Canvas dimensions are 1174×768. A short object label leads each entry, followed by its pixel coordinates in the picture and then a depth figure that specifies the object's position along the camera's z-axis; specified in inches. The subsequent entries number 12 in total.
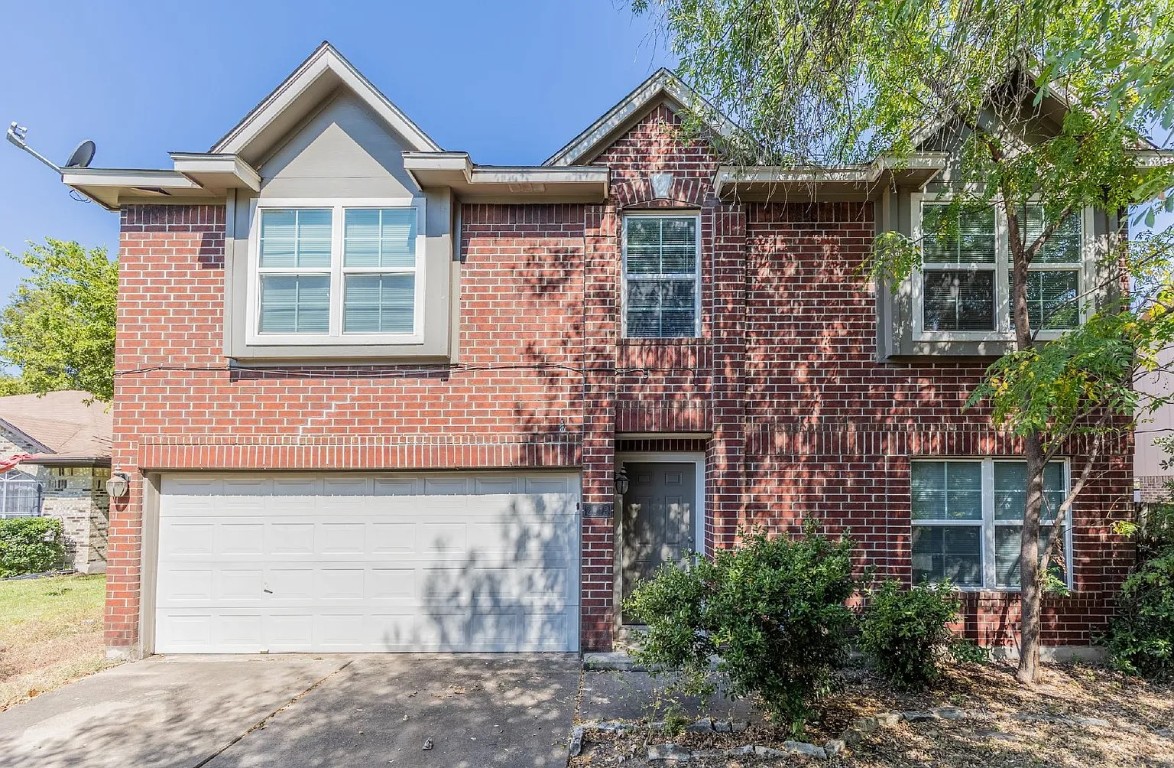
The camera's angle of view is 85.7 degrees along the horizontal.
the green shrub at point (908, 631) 217.6
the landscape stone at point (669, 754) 175.6
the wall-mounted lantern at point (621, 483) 290.0
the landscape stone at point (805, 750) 174.6
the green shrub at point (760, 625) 175.8
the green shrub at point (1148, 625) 236.5
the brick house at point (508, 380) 268.8
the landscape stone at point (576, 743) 181.3
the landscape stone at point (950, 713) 202.7
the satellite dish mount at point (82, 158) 277.1
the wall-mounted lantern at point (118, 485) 264.1
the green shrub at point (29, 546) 477.1
